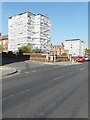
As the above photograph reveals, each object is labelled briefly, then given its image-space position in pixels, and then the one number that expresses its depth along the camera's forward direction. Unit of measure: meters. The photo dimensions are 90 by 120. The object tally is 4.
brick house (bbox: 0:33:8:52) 78.96
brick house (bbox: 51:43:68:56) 92.69
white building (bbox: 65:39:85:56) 104.12
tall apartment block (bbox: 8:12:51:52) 65.94
